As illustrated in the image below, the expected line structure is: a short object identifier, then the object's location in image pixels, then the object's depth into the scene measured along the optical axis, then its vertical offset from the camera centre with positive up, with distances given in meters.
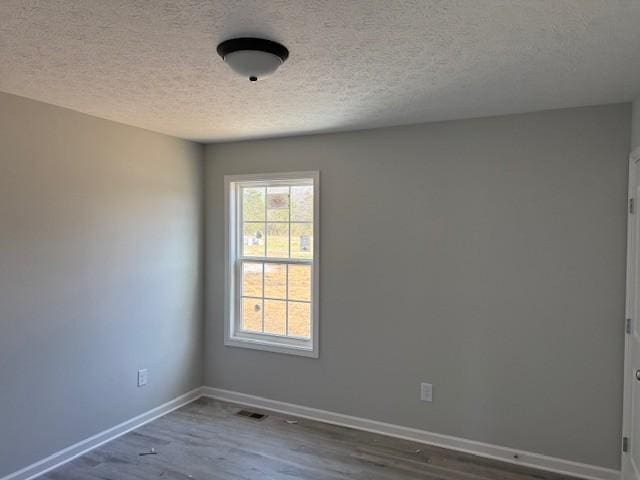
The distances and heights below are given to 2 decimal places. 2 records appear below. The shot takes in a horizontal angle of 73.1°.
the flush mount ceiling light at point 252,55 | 1.85 +0.80
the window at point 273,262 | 3.88 -0.24
